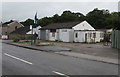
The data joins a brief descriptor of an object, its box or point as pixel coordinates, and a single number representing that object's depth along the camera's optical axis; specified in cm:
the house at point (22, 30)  7194
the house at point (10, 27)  8642
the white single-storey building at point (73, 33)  4139
